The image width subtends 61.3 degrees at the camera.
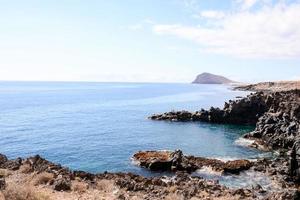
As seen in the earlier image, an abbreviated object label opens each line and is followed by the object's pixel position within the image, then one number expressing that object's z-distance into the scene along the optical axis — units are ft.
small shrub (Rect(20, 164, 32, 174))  97.04
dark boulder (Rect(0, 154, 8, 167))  107.27
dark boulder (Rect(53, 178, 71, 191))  80.80
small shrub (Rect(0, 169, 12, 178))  92.22
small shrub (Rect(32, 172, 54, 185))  85.35
